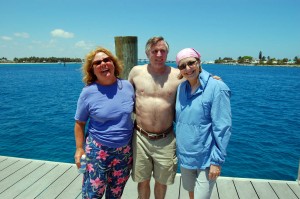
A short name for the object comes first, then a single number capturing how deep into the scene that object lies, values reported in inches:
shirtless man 117.7
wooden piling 135.7
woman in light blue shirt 95.0
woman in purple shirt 104.4
